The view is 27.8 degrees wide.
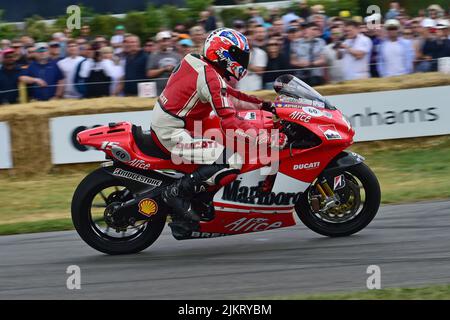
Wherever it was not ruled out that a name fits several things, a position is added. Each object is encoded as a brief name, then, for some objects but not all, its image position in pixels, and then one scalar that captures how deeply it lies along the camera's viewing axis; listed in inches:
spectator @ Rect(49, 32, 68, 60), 519.7
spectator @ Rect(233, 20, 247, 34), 524.2
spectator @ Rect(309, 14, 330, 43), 512.7
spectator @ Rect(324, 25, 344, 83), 490.6
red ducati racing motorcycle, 293.1
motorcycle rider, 286.7
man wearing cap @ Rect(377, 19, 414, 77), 493.4
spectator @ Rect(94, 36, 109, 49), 502.6
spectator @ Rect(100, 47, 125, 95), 493.0
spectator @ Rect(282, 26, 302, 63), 486.9
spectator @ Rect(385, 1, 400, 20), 585.0
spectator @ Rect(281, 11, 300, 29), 599.2
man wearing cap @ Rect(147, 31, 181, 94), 488.7
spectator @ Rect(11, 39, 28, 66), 495.8
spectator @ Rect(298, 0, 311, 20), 608.1
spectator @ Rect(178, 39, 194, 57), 489.5
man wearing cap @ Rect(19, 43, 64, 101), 491.8
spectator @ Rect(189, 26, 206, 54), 492.4
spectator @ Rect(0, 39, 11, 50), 534.1
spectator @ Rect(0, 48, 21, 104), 490.3
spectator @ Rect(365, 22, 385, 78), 496.7
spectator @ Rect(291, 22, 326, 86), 487.8
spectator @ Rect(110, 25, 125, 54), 515.2
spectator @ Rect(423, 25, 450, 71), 498.6
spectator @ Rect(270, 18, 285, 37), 494.6
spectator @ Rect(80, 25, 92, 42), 538.8
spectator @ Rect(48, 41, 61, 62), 498.7
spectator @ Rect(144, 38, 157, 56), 499.8
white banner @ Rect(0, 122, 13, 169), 475.5
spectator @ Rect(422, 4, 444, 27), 531.6
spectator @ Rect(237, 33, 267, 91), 479.5
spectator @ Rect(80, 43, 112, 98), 491.5
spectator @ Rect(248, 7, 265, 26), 565.3
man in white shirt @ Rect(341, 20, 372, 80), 491.8
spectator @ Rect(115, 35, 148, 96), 493.0
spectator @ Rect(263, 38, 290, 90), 481.1
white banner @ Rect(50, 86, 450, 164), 475.8
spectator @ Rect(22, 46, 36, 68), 497.7
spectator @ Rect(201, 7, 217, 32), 573.3
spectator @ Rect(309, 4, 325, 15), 585.9
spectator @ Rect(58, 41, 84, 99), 493.7
